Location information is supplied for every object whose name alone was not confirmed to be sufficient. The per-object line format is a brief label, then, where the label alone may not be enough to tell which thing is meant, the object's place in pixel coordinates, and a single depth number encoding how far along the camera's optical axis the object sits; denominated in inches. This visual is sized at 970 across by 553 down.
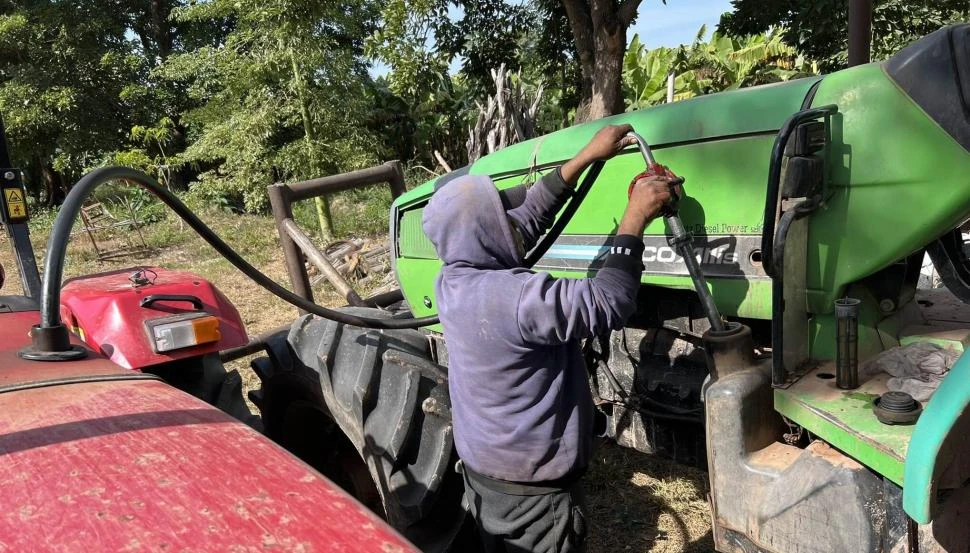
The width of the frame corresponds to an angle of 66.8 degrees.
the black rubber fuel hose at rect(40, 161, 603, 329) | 60.6
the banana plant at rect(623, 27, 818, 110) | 513.3
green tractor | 58.6
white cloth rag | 64.1
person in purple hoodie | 71.2
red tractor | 39.3
